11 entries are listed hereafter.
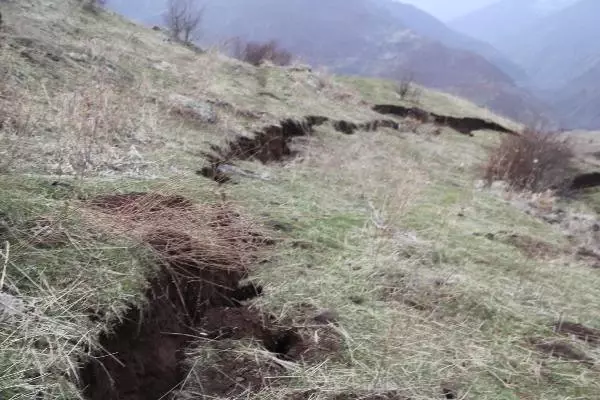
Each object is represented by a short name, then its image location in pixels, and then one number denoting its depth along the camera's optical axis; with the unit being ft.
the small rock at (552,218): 19.12
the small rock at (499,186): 21.50
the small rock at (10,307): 5.23
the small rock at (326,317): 7.89
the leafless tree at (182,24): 41.73
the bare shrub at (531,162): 23.63
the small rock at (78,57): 18.39
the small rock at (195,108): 17.42
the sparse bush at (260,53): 50.57
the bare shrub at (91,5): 28.55
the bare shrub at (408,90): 42.49
